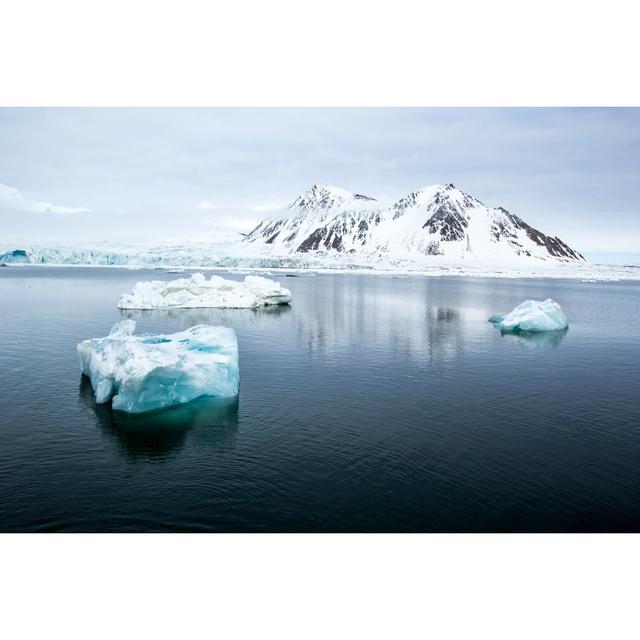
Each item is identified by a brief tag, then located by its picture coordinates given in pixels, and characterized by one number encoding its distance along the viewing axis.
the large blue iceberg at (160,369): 14.17
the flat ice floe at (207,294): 38.44
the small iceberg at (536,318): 29.20
